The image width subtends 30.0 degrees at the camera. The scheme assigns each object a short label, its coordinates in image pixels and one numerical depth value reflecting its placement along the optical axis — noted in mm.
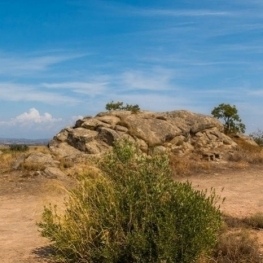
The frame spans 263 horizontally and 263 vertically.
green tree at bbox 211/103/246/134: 34000
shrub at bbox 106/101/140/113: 33556
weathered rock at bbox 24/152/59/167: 21098
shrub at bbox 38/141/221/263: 7965
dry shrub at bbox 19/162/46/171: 20594
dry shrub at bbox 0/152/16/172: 22155
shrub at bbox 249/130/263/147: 36097
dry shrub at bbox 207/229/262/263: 9016
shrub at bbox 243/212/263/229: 11812
